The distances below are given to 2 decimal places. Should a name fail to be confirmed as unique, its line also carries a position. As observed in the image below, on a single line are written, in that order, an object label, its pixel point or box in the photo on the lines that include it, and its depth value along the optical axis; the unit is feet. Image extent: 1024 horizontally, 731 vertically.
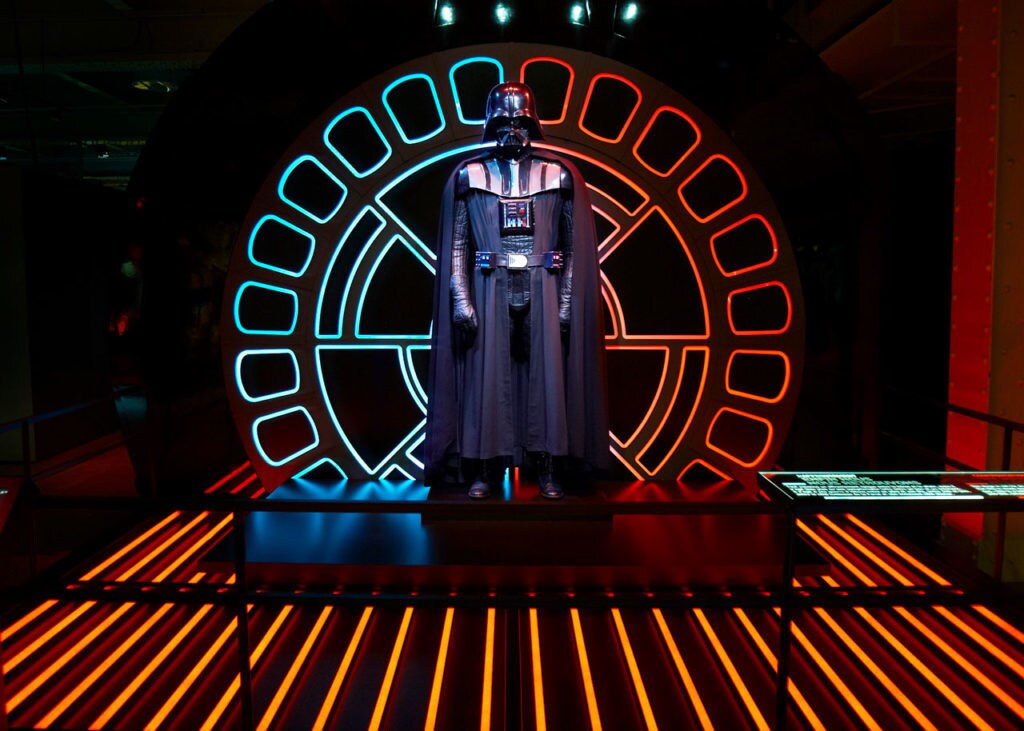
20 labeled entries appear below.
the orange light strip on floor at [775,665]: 7.07
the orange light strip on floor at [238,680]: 7.03
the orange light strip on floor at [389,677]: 7.03
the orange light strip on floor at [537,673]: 7.05
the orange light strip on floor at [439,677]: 7.03
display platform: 9.74
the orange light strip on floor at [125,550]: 10.56
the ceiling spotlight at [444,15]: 13.16
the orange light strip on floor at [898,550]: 10.39
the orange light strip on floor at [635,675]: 7.09
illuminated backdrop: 13.42
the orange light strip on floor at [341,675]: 7.06
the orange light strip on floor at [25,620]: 8.55
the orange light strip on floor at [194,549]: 10.61
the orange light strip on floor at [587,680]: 7.03
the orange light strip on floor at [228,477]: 13.86
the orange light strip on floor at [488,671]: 7.06
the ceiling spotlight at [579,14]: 13.16
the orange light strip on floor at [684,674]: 7.09
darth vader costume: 10.76
